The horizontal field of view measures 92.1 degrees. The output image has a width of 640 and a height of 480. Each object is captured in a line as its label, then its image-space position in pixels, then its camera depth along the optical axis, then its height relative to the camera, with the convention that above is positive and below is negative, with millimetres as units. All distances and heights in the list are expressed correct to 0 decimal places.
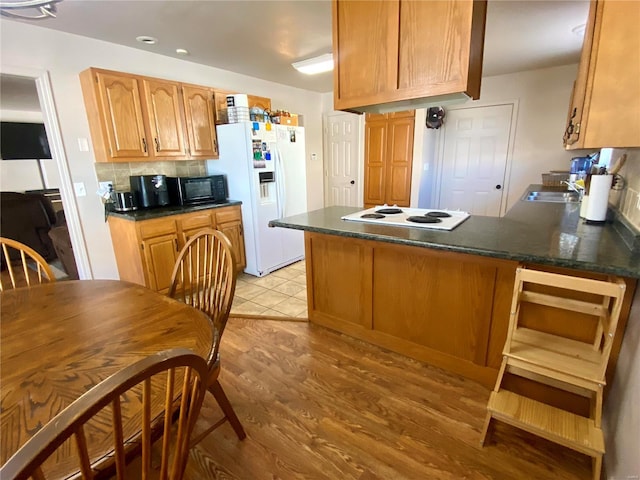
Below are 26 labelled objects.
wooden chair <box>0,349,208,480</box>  465 -475
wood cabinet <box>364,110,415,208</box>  4551 +52
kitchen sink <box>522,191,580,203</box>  2852 -393
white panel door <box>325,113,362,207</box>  5176 +71
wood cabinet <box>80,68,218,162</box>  2656 +470
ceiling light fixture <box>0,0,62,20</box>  1217 +655
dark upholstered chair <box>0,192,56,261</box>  3907 -617
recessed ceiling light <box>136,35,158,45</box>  2705 +1114
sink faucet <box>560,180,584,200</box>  2940 -315
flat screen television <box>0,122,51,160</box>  5598 +551
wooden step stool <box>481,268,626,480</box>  1209 -850
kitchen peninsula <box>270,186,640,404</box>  1412 -686
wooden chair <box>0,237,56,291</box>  1568 -449
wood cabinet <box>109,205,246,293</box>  2793 -688
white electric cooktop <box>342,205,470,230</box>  1904 -383
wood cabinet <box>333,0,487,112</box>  1465 +556
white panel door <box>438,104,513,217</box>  4325 +8
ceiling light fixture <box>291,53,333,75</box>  3059 +1003
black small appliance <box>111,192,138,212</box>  2900 -300
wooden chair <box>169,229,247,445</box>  1399 -581
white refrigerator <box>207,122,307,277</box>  3379 -156
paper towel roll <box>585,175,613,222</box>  1748 -264
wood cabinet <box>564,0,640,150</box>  1132 +278
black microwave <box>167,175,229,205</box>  3264 -246
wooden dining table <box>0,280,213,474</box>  775 -567
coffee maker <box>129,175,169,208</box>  3021 -214
